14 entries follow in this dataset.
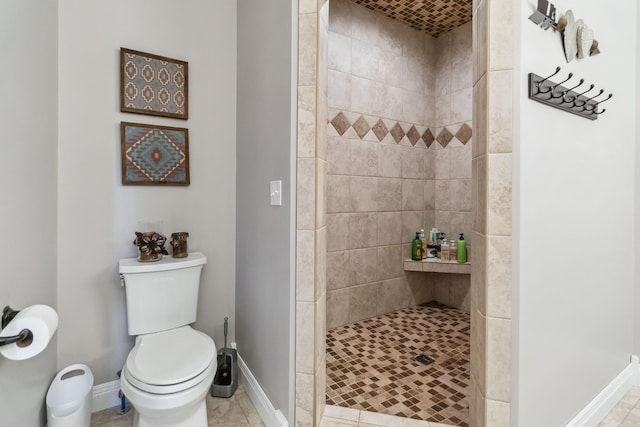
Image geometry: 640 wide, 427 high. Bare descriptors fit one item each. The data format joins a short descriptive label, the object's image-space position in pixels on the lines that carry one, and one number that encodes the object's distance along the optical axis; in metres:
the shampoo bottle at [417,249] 3.08
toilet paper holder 0.91
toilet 1.31
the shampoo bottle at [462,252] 2.93
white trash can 1.35
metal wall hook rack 1.18
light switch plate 1.49
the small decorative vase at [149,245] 1.73
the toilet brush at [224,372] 1.89
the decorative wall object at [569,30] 1.19
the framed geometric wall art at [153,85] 1.80
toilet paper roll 0.93
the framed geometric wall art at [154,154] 1.82
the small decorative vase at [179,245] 1.86
